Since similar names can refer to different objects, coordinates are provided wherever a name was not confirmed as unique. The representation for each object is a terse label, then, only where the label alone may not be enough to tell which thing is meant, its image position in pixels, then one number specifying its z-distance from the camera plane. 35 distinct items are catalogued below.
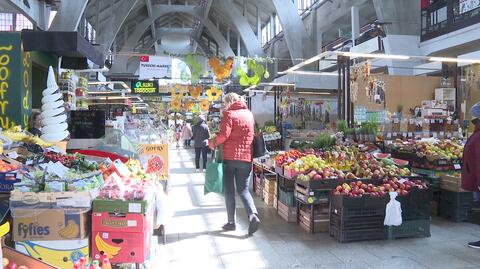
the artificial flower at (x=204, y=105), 19.33
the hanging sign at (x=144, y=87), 18.05
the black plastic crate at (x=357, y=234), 4.70
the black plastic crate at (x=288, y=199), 5.73
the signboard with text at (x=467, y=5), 10.41
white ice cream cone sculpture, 5.68
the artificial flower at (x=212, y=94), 16.88
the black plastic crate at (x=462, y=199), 5.67
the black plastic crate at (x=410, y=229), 4.82
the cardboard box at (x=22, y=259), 1.90
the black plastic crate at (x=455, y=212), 5.68
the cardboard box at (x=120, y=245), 3.12
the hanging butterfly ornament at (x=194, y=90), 17.78
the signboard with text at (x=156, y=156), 5.80
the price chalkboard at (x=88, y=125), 6.89
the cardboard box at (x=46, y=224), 3.02
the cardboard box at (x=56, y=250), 3.03
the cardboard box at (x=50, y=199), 3.03
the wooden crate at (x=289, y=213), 5.67
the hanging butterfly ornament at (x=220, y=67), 10.88
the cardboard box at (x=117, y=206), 3.12
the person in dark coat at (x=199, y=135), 11.36
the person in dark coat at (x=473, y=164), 4.47
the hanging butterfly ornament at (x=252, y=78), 11.77
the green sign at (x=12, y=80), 5.94
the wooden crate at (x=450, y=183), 5.66
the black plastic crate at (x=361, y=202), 4.64
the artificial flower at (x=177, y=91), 18.44
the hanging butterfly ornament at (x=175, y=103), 18.94
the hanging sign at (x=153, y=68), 17.91
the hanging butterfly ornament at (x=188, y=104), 24.08
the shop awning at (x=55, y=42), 5.69
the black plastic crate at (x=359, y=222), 4.69
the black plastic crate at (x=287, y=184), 5.89
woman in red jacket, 5.01
